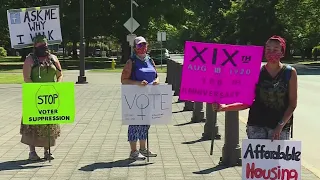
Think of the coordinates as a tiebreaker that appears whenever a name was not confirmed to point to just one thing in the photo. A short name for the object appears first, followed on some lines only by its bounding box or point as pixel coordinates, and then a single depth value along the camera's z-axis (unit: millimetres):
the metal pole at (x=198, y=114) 11617
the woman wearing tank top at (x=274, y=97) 4855
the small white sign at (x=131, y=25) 28922
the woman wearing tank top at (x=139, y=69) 7169
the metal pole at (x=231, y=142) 7285
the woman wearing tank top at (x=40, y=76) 7352
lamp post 23766
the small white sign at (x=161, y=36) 35094
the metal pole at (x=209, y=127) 9398
